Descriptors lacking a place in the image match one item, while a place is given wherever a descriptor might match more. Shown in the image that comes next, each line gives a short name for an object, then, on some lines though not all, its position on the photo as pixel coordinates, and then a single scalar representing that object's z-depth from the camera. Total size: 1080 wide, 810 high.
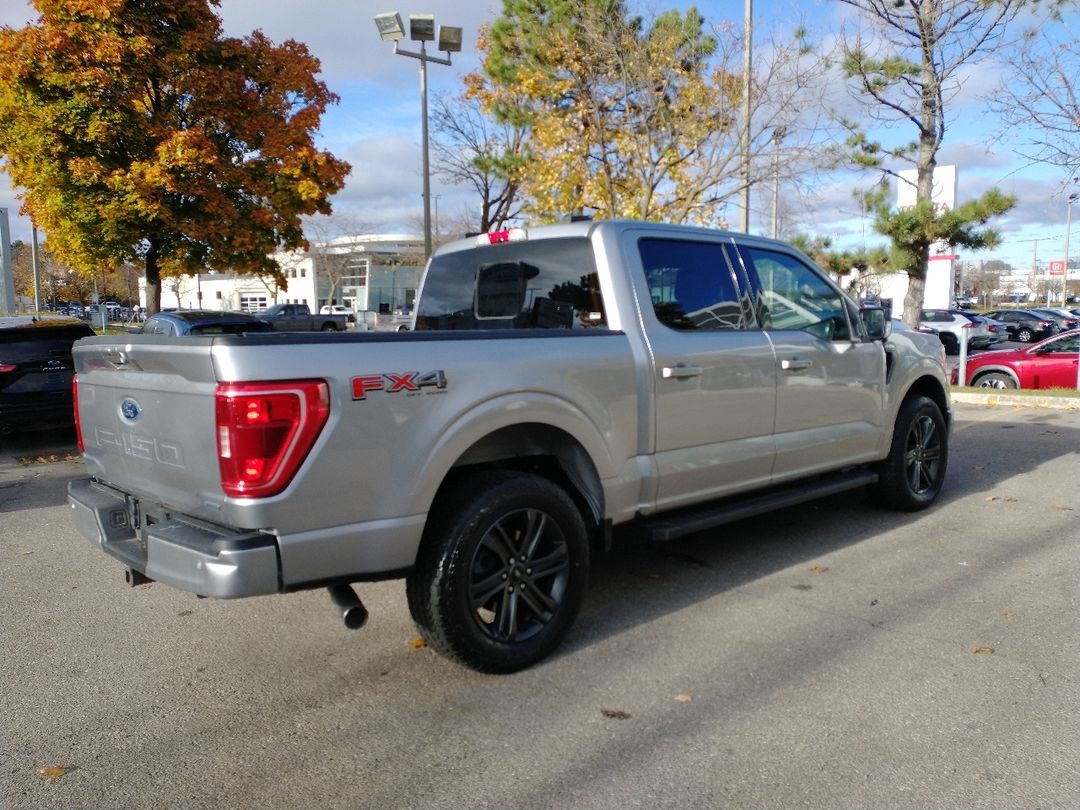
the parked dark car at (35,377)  9.21
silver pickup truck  3.09
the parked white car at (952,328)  28.25
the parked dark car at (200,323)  11.23
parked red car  14.25
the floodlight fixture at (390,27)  15.89
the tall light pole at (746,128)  13.42
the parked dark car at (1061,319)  33.73
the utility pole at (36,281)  42.77
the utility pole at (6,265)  28.64
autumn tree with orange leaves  12.78
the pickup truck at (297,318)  31.59
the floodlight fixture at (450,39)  16.02
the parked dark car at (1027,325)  33.34
